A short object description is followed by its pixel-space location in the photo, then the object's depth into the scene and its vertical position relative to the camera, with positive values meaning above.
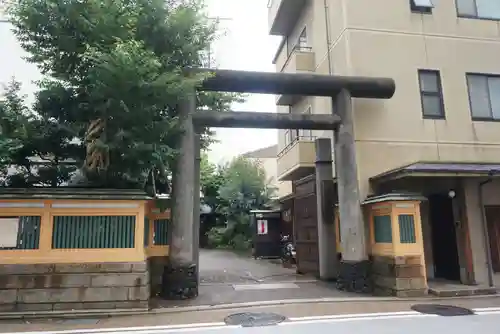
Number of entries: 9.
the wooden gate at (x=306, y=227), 11.38 +0.11
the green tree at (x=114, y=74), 6.83 +2.93
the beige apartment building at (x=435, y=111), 9.76 +3.12
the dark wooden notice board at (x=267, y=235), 17.88 -0.17
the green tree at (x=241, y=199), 21.84 +1.85
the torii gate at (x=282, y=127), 8.38 +2.36
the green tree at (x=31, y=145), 7.68 +1.86
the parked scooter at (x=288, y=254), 15.25 -0.92
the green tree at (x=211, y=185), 24.72 +3.08
